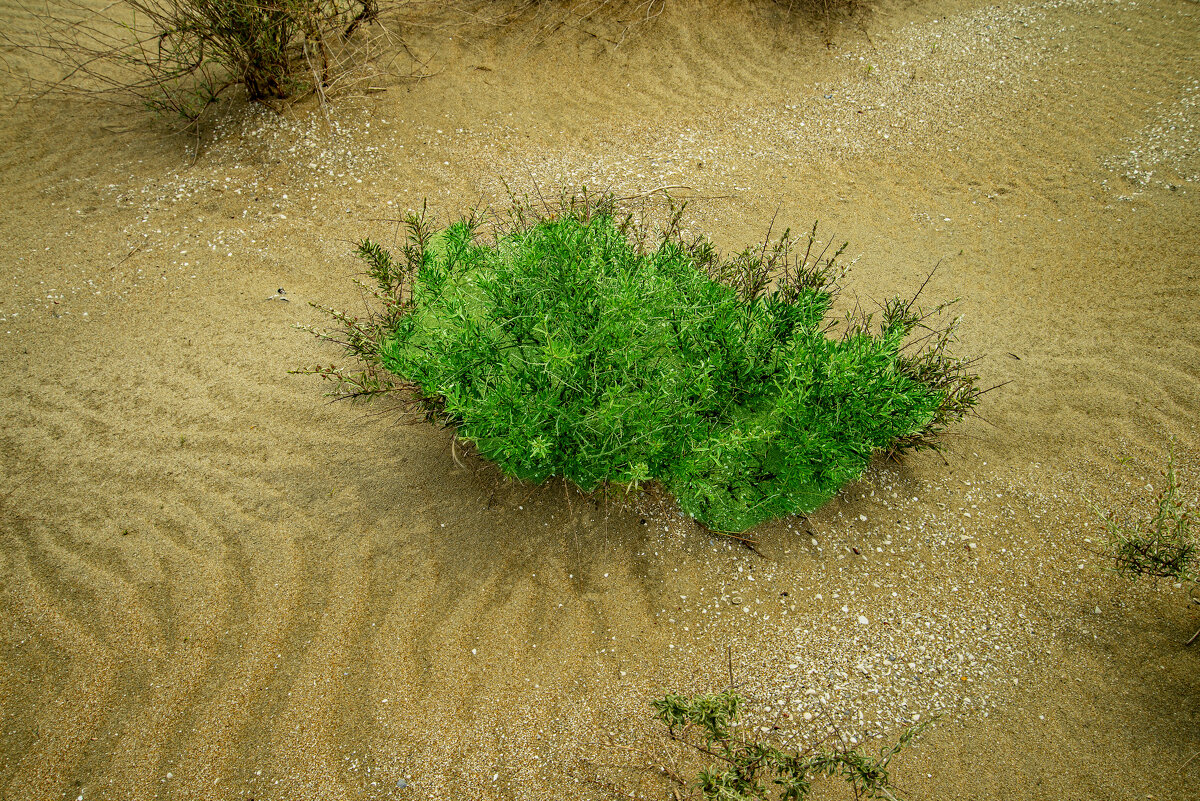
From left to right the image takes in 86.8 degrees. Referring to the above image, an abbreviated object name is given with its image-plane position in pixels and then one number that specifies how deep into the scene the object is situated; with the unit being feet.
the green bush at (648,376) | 8.34
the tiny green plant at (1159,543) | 8.84
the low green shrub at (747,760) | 6.64
